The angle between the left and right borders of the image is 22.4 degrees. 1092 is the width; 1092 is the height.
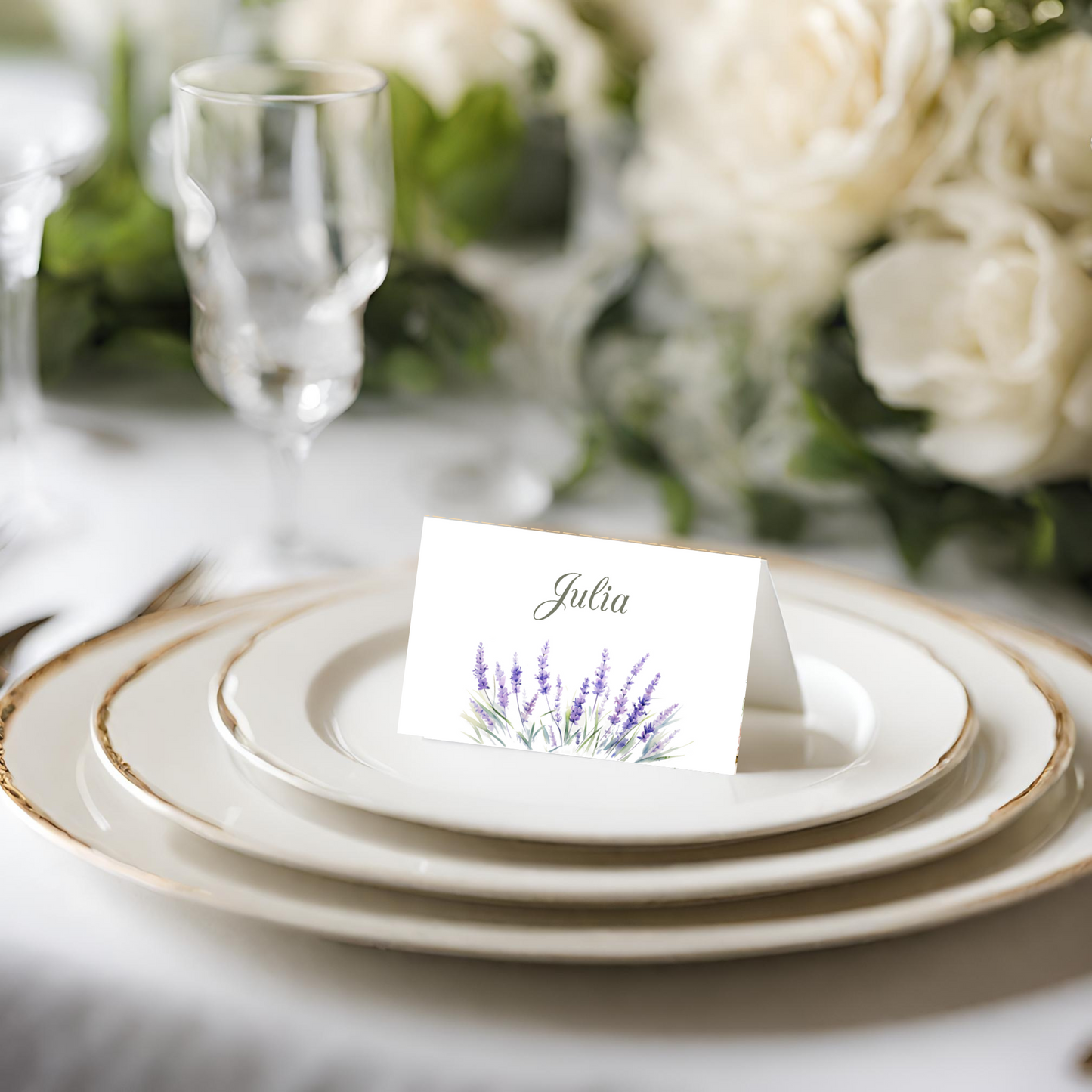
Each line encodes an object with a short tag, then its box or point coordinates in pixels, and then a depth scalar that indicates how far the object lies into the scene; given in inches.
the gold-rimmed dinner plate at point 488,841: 24.5
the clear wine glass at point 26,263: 35.8
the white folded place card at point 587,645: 27.2
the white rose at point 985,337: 32.9
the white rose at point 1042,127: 32.9
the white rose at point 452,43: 38.1
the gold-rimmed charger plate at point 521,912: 24.4
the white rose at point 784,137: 34.0
